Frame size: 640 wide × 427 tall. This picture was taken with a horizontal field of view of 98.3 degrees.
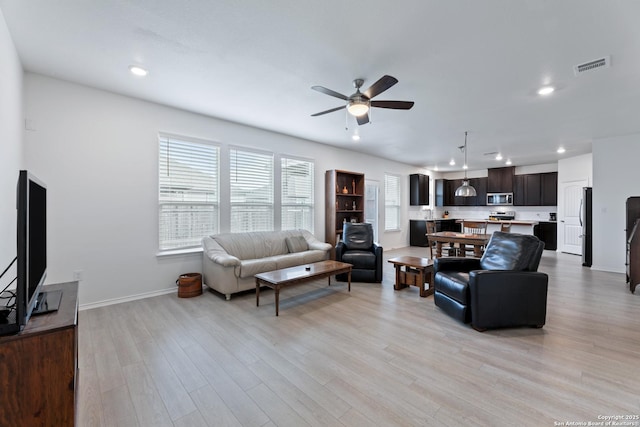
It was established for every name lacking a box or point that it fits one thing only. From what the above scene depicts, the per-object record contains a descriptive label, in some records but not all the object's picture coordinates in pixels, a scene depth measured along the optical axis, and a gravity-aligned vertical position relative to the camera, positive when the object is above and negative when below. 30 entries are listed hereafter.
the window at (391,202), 8.41 +0.30
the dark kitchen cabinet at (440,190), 10.30 +0.81
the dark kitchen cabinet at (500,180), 9.06 +1.08
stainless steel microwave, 9.06 +0.43
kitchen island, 8.01 -0.41
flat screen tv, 1.19 -0.21
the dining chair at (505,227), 7.14 -0.40
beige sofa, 3.83 -0.72
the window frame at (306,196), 5.59 +0.32
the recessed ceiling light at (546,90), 3.36 +1.51
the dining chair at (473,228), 6.95 -0.41
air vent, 2.73 +1.50
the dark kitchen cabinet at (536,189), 8.23 +0.70
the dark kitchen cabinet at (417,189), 9.09 +0.75
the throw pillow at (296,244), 5.17 -0.61
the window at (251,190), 4.89 +0.39
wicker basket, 3.94 -1.08
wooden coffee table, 3.33 -0.83
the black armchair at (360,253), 4.73 -0.74
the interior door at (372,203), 7.81 +0.24
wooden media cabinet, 1.21 -0.74
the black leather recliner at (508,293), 2.85 -0.86
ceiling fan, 2.73 +1.20
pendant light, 5.90 +0.45
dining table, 5.73 -0.60
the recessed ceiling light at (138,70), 3.00 +1.55
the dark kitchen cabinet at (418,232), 9.03 -0.68
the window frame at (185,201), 4.11 +0.16
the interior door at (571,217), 7.50 -0.14
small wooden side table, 3.99 -0.93
